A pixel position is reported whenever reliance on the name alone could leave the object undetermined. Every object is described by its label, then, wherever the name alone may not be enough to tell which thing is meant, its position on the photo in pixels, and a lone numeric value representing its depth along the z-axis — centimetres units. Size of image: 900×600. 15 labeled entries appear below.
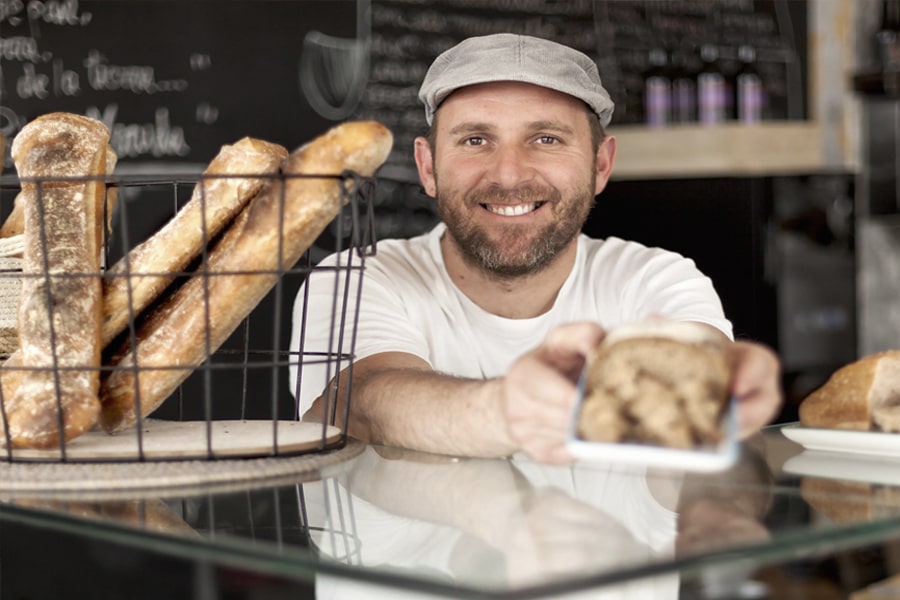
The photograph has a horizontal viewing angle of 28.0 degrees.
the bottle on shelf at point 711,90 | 310
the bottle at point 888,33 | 318
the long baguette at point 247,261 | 110
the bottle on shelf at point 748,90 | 317
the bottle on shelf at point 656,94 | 307
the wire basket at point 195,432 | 107
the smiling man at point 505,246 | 156
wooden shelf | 293
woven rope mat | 99
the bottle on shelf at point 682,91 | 308
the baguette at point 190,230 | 111
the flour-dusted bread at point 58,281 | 108
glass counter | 69
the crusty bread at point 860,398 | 120
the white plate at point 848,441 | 114
